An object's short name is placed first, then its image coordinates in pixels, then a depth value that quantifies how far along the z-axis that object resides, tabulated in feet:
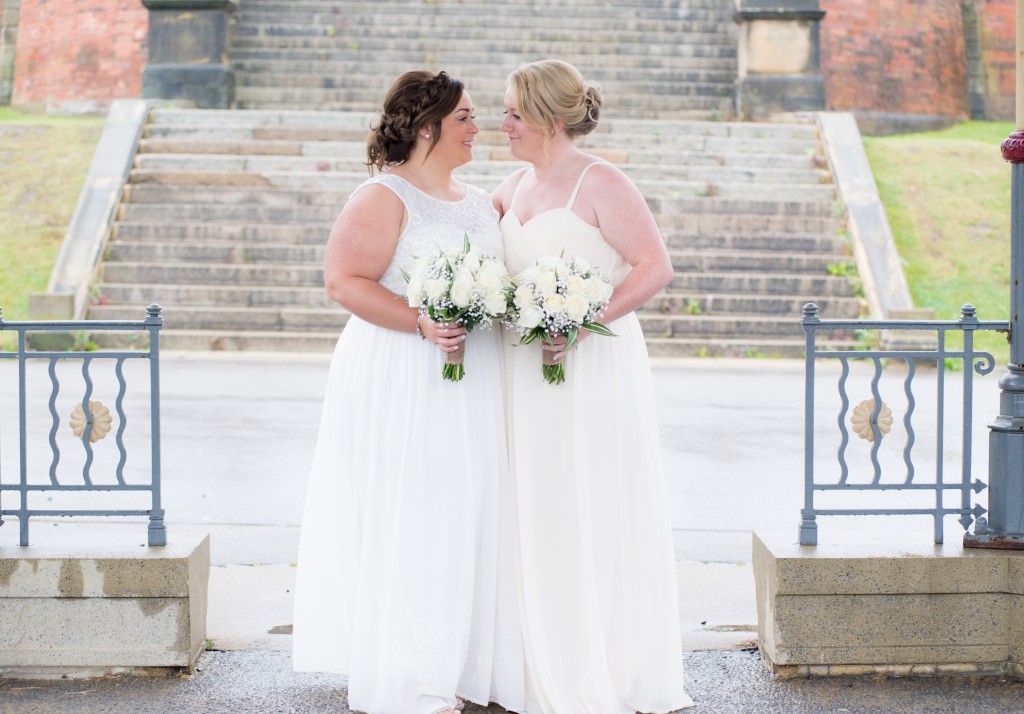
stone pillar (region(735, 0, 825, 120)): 65.10
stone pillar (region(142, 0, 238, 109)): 64.54
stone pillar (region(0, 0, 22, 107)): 85.80
